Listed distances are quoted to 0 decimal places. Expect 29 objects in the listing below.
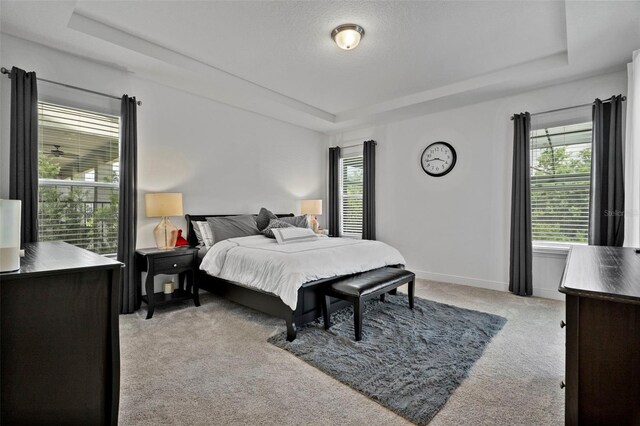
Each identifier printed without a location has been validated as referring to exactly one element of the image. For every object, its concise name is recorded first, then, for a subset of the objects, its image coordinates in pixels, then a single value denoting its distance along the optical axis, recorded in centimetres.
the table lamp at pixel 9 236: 118
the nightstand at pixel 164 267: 320
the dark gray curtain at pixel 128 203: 327
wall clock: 461
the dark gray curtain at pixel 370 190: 536
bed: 264
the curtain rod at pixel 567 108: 324
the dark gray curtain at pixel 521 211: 384
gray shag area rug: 187
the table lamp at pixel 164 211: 348
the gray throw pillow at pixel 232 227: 388
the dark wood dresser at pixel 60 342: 119
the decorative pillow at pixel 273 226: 412
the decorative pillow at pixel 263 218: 448
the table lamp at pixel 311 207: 545
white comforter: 268
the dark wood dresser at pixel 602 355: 99
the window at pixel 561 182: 364
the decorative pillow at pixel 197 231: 397
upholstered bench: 260
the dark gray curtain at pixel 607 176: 321
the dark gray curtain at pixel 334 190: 588
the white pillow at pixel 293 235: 363
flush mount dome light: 271
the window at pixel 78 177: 297
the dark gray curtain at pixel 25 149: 265
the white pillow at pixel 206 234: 382
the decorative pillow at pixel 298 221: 455
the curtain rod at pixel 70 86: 268
